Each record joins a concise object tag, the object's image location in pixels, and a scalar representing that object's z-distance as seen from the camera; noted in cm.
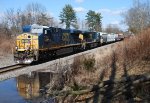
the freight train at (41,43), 2445
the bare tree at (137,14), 7038
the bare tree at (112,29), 14688
